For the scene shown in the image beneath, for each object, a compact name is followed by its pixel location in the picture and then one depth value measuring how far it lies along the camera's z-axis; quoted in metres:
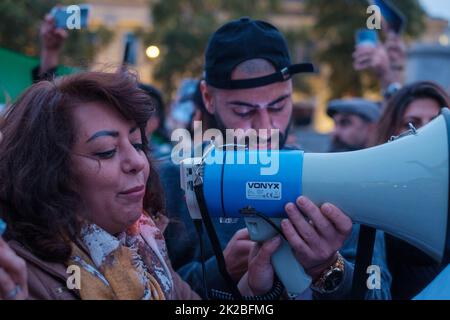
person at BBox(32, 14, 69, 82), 3.33
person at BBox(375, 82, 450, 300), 2.30
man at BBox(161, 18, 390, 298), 2.26
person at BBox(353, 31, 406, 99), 3.59
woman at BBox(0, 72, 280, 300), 1.54
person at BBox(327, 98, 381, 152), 4.76
